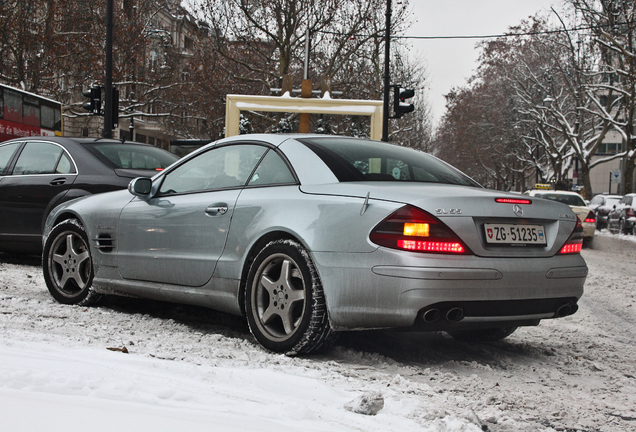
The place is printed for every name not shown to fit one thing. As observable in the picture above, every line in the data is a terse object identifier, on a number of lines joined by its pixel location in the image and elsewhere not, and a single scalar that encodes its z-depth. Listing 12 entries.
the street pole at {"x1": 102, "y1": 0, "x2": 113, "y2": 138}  17.64
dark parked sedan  8.39
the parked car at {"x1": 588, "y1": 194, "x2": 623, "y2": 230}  30.66
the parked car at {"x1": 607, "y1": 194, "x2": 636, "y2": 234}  25.20
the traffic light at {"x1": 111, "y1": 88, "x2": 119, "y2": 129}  19.16
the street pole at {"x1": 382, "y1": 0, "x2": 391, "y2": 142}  25.49
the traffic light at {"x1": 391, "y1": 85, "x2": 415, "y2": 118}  21.41
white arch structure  15.10
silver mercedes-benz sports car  4.14
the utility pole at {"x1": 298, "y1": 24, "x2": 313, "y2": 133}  15.24
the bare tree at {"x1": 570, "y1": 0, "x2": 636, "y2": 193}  32.38
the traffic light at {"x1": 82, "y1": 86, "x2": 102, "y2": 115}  19.59
